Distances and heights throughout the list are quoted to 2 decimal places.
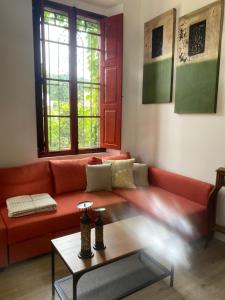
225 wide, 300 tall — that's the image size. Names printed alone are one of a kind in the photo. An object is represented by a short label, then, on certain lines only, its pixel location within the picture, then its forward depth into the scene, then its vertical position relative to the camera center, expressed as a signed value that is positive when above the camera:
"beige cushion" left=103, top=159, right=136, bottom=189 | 3.02 -0.74
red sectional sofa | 2.11 -0.92
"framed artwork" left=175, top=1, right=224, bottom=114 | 2.47 +0.64
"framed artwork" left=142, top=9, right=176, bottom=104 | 2.99 +0.78
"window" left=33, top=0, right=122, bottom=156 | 3.07 +0.50
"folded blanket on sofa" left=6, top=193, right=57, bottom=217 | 2.20 -0.86
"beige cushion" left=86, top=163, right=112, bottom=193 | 2.91 -0.75
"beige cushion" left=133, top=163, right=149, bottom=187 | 3.13 -0.76
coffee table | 1.60 -1.23
